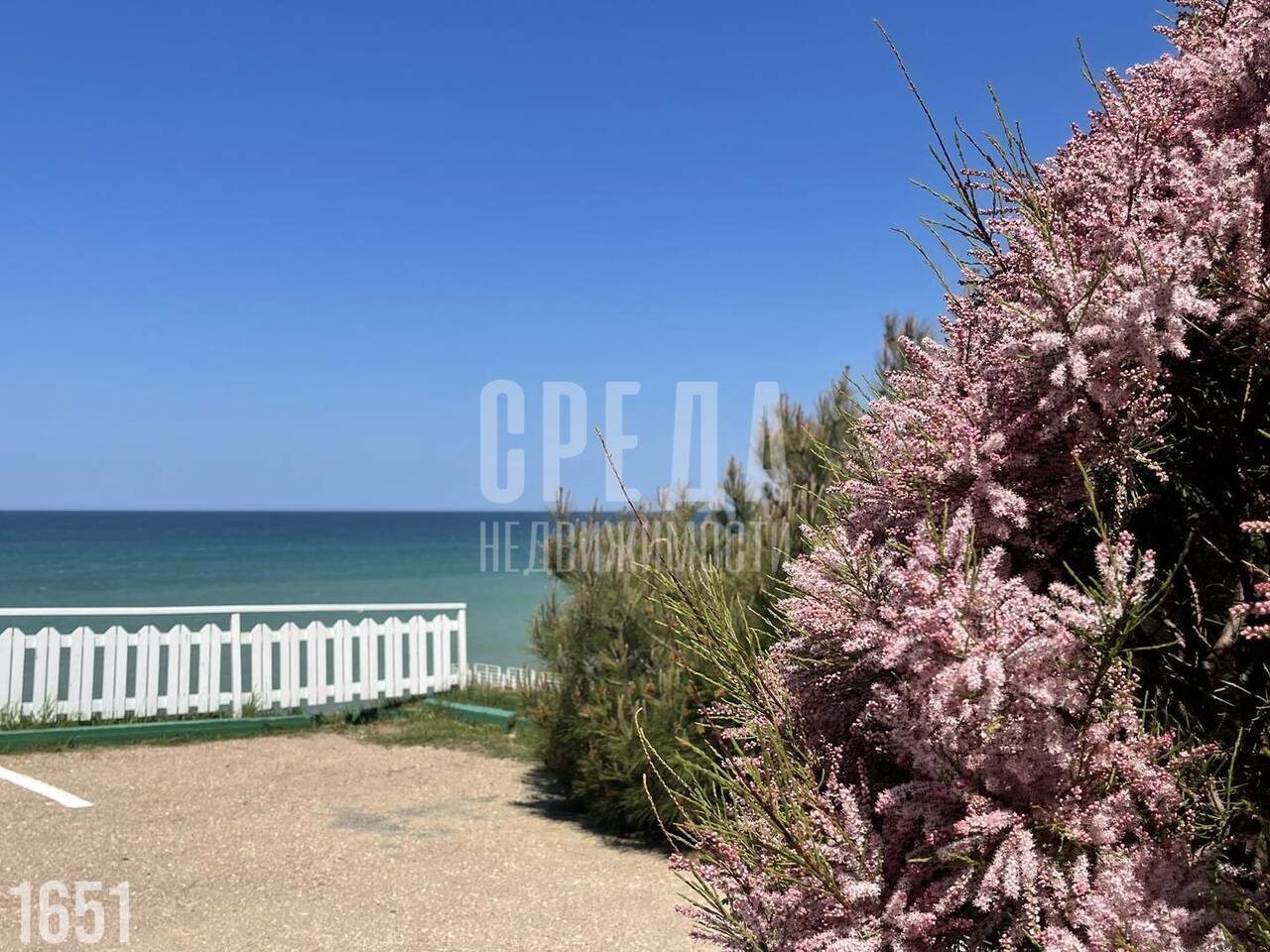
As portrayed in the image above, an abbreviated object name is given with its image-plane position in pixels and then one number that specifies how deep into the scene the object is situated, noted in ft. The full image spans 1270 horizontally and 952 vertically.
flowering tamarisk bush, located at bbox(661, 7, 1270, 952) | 4.88
